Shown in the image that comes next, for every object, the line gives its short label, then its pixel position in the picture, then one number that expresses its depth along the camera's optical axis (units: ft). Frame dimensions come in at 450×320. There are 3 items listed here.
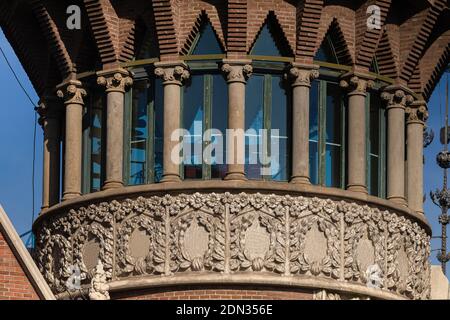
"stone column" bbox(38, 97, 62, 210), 187.93
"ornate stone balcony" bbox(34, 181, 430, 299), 177.37
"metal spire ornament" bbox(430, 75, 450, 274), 233.76
